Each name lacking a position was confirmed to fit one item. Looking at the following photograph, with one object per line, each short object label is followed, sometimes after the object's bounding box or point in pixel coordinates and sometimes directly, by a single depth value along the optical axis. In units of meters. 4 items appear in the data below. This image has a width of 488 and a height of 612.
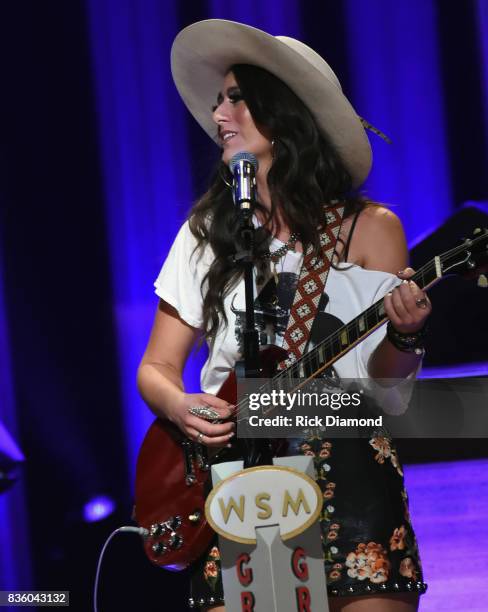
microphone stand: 14.00
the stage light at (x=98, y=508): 15.43
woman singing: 14.10
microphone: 14.02
